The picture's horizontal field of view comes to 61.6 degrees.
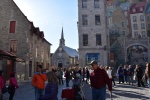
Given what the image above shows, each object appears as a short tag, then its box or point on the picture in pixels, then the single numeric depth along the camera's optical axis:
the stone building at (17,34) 16.73
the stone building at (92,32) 19.80
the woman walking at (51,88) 2.72
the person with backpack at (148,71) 5.00
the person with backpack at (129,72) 11.58
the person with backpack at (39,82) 5.07
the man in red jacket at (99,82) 3.79
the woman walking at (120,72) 11.63
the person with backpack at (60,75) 12.15
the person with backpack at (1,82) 4.51
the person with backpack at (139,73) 9.86
